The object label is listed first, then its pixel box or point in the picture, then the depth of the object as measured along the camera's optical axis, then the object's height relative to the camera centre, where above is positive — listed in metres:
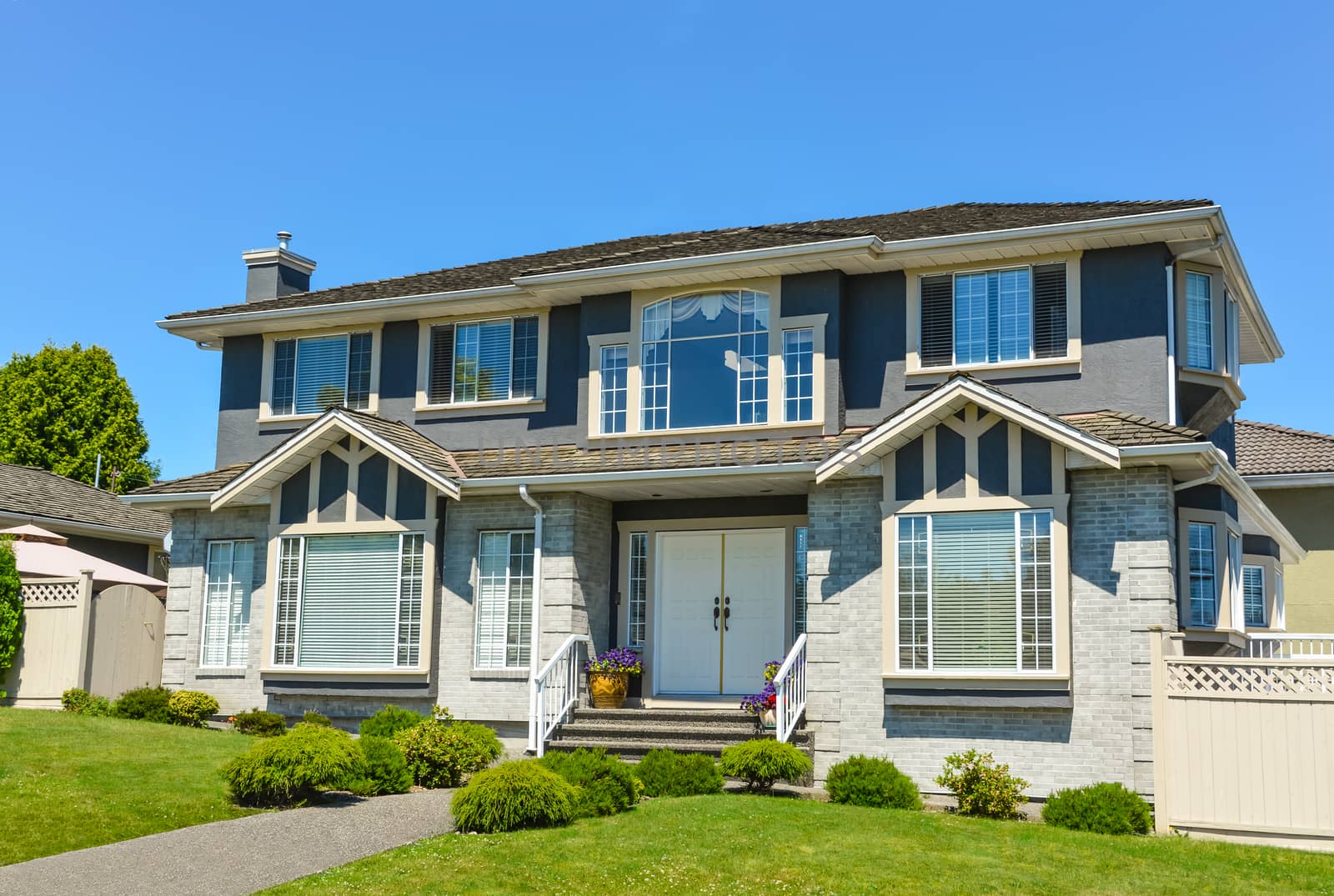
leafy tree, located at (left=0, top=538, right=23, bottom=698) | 20.50 +0.06
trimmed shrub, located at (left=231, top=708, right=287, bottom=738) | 18.72 -1.47
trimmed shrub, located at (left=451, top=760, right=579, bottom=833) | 12.60 -1.67
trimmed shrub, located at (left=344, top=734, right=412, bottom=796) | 14.53 -1.63
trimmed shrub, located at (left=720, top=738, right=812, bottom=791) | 14.70 -1.45
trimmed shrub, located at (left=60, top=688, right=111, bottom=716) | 19.80 -1.31
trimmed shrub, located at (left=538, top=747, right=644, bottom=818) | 13.27 -1.57
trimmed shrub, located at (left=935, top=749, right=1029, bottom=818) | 14.38 -1.66
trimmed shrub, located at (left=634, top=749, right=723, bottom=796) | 14.68 -1.62
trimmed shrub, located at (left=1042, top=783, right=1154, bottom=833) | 13.51 -1.76
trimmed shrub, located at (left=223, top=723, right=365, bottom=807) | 13.50 -1.52
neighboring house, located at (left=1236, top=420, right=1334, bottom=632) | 24.42 +2.25
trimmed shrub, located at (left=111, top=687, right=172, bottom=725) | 19.39 -1.30
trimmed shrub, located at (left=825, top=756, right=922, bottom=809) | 14.60 -1.68
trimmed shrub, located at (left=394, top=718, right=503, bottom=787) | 15.40 -1.50
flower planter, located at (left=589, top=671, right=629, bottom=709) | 18.41 -0.88
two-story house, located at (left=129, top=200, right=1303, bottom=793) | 15.45 +1.87
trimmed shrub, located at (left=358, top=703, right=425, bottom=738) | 17.30 -1.31
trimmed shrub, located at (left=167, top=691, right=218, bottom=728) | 19.39 -1.32
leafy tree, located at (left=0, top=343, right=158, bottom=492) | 44.50 +6.53
